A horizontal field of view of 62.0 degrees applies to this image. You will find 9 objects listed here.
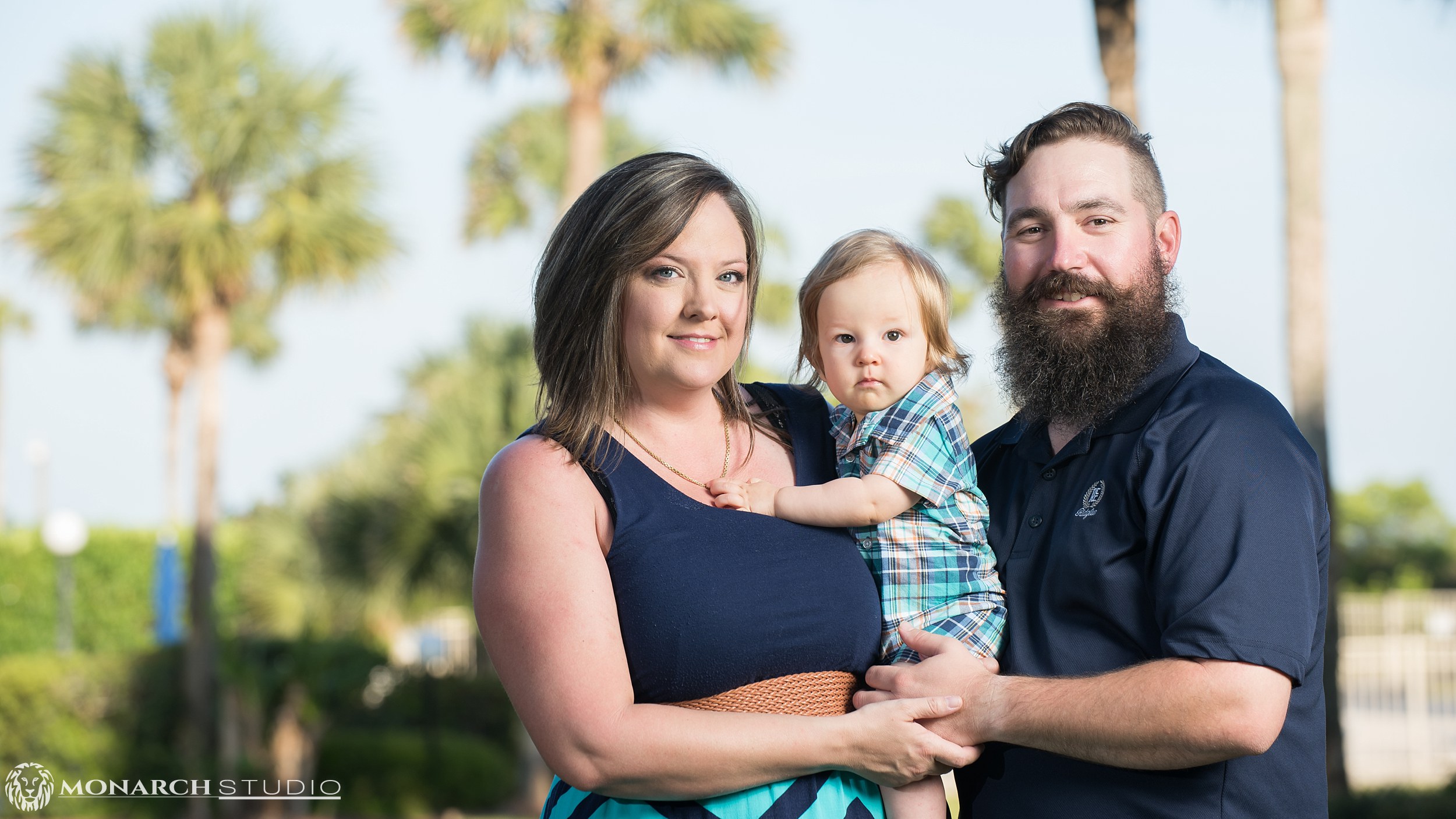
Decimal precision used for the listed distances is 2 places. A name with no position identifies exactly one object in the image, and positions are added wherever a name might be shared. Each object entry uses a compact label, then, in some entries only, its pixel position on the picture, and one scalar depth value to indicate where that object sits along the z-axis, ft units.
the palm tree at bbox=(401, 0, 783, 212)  39.99
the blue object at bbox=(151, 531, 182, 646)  56.65
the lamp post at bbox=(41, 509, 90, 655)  58.18
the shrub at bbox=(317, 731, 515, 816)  48.37
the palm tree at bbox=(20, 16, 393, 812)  47.14
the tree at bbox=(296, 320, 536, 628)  42.04
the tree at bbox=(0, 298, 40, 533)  183.73
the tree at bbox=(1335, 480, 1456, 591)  104.12
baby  8.68
